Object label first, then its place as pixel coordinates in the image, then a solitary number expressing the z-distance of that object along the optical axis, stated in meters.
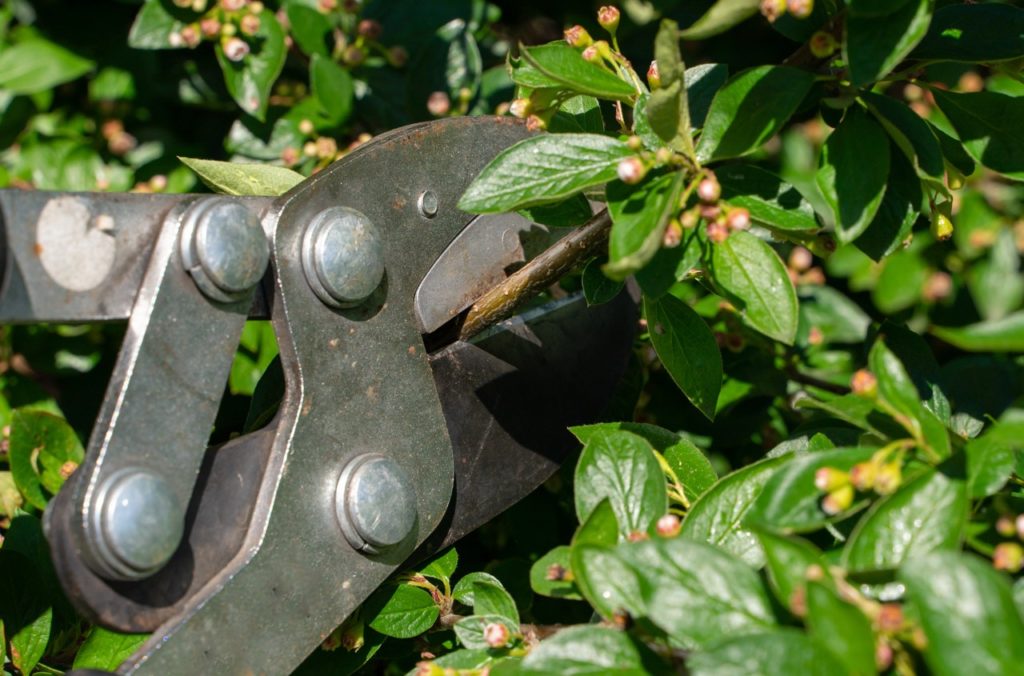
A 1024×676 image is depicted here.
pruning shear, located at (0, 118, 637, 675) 0.37
